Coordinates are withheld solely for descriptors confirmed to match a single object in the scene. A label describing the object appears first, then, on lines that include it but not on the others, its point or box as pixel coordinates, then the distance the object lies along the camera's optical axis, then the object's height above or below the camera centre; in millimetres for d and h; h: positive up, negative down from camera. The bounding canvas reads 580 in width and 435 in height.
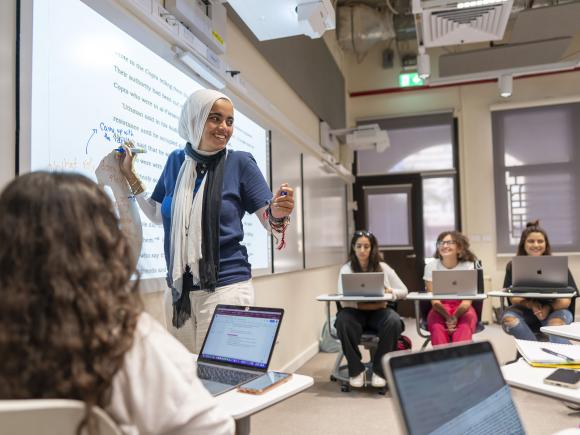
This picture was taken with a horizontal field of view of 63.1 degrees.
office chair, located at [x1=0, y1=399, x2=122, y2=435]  508 -195
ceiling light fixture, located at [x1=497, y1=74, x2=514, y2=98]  4835 +1556
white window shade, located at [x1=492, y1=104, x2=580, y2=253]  6090 +806
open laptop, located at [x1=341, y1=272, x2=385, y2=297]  3453 -345
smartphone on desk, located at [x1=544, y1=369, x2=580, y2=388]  1234 -388
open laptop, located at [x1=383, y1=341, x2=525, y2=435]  748 -266
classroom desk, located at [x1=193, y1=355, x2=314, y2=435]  975 -351
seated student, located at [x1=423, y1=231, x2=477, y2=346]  3529 -539
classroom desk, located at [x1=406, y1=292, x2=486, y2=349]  3393 -448
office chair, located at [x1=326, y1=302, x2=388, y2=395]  3416 -981
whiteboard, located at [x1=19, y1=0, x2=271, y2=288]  1427 +520
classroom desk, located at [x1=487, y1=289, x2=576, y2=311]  3238 -426
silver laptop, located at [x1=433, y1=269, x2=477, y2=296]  3467 -339
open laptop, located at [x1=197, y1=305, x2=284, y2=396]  1209 -285
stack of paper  1429 -385
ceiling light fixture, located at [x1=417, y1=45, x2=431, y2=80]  4597 +1678
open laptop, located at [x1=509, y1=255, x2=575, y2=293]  3416 -293
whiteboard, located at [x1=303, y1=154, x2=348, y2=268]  4461 +242
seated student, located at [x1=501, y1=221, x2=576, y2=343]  3324 -559
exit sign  6702 +2230
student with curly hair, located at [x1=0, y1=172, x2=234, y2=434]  578 -96
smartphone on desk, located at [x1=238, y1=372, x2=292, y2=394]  1084 -344
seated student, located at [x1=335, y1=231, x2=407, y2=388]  3404 -604
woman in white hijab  1482 +97
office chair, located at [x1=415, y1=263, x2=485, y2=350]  3590 -604
